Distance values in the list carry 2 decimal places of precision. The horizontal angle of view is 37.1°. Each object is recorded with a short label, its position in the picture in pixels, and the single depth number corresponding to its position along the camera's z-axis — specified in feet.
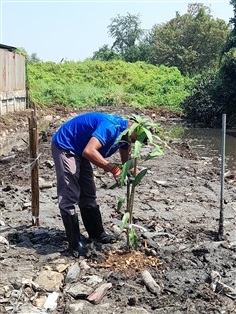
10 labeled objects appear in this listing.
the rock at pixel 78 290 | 10.34
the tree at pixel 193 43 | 133.84
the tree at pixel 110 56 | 146.74
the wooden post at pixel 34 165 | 14.68
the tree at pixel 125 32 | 181.83
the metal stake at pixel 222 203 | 14.36
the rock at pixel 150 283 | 10.58
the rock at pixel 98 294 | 10.10
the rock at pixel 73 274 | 11.05
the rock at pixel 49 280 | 10.64
